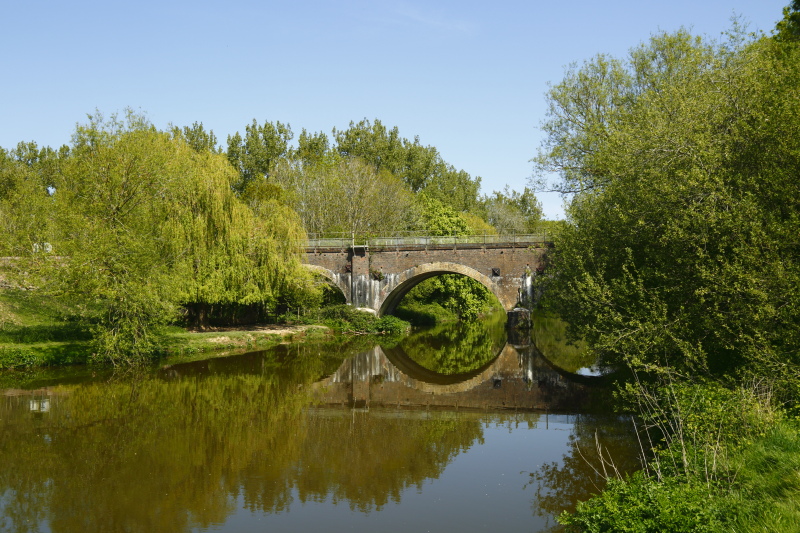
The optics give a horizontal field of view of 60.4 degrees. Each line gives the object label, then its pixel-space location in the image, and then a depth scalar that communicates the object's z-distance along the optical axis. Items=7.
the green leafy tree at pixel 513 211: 70.94
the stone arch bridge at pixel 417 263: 35.31
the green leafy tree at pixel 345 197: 46.84
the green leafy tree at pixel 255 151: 53.00
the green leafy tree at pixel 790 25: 21.65
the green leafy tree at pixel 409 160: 54.97
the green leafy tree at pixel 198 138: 54.97
